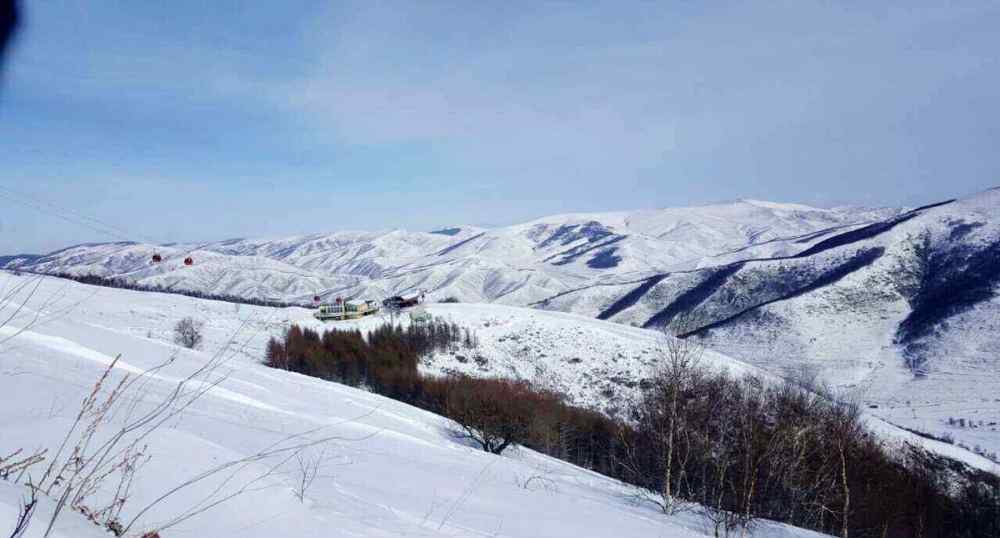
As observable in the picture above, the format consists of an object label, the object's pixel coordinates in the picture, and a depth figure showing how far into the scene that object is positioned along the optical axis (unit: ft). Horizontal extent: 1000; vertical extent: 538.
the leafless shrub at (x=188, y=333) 139.07
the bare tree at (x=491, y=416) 80.23
